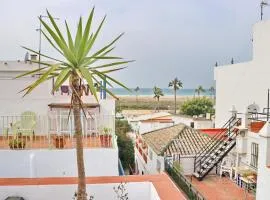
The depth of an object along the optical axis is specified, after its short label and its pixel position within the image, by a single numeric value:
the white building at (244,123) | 15.32
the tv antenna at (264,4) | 25.22
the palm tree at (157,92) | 92.69
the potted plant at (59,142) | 9.89
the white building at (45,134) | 9.62
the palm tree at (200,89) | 109.85
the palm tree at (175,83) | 84.53
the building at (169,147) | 19.48
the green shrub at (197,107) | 61.28
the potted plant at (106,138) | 10.16
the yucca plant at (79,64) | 4.58
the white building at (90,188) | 6.64
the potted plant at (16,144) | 9.73
